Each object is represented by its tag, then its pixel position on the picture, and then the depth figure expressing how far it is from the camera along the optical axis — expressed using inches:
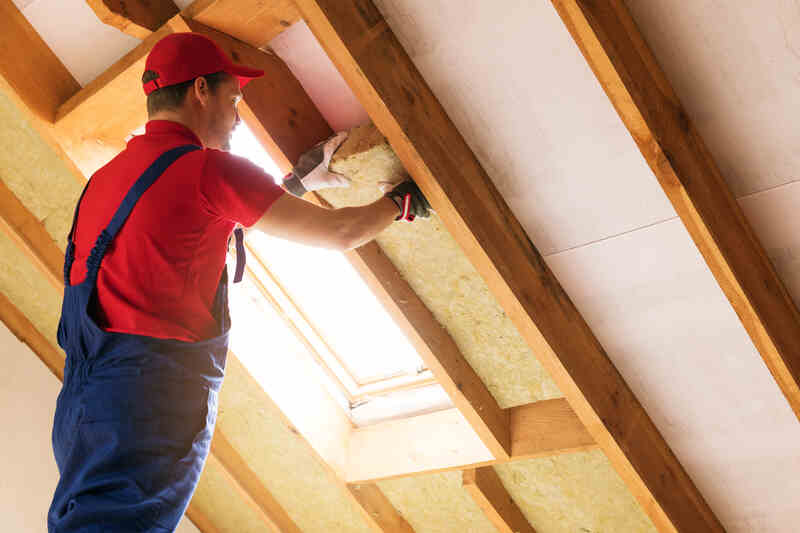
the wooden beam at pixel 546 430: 105.6
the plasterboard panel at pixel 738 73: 67.9
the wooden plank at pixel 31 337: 156.5
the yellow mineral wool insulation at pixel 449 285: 89.8
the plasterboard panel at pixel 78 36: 99.6
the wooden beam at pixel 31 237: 129.5
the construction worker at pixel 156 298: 67.2
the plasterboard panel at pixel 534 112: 76.9
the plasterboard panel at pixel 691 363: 87.7
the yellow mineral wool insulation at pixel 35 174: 118.3
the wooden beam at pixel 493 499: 119.7
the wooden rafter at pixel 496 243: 79.8
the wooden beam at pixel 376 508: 135.4
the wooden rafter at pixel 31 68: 102.3
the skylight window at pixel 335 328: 126.4
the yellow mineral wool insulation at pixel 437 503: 132.3
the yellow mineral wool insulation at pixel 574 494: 114.9
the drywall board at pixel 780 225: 77.5
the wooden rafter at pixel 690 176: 67.1
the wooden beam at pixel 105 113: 98.2
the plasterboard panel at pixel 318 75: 93.3
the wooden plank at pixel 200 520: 175.6
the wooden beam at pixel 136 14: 90.1
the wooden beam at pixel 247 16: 88.0
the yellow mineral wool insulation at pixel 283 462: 136.6
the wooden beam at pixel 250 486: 150.6
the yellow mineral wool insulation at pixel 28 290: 142.6
